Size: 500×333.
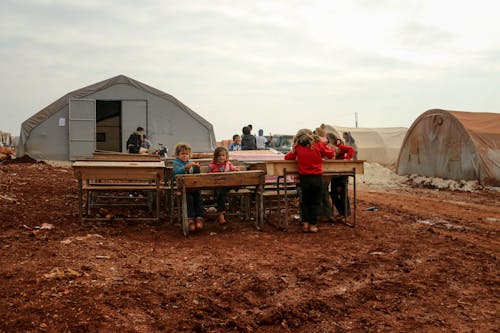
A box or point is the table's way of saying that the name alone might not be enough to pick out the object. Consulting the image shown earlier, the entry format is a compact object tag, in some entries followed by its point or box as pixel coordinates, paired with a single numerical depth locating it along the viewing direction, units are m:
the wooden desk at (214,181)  7.62
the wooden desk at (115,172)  7.92
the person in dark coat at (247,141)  15.29
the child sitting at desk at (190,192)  7.98
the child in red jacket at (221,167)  8.53
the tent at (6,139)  49.03
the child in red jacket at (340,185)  9.17
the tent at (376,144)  31.91
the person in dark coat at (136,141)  16.55
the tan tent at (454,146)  18.19
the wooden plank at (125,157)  10.50
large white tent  23.12
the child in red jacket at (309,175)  8.16
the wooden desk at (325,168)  8.13
